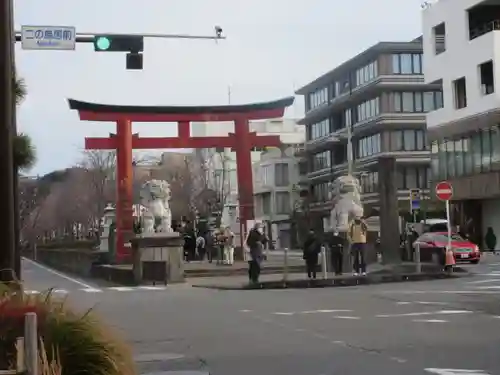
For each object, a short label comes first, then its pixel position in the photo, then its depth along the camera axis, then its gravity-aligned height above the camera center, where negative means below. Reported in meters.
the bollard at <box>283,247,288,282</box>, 23.71 -1.67
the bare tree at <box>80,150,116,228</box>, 70.31 +4.05
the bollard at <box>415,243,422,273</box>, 25.53 -1.35
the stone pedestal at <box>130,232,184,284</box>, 25.83 -1.16
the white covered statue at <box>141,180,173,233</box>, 35.41 +0.57
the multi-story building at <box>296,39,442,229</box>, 67.88 +9.01
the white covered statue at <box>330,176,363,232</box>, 29.44 +0.50
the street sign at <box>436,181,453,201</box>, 29.42 +0.80
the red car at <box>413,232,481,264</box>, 33.62 -1.23
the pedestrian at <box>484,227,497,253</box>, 47.22 -1.52
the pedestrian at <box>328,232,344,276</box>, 26.23 -1.19
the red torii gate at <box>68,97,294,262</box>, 41.00 +4.31
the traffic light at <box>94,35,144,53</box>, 16.89 +3.70
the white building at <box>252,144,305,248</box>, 90.06 +3.40
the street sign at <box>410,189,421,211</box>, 42.79 +0.82
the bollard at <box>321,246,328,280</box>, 24.23 -1.34
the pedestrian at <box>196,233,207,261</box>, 41.59 -1.30
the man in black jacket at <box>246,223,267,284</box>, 23.42 -0.97
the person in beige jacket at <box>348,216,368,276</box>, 24.17 -0.74
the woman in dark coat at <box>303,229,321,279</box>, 24.62 -1.07
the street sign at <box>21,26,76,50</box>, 15.93 +3.63
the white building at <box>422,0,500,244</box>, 47.31 +6.46
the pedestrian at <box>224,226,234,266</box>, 35.03 -1.21
